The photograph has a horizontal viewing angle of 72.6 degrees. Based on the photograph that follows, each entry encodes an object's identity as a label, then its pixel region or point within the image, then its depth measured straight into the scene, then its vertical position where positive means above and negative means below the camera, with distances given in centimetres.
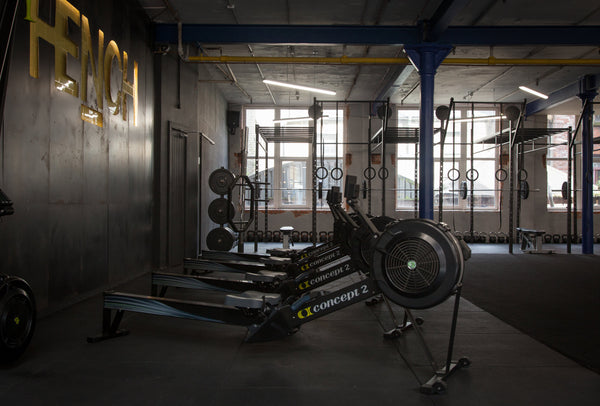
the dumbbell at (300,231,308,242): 1195 -105
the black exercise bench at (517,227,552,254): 941 -92
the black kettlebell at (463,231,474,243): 1202 -101
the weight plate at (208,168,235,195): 776 +38
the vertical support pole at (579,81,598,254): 945 +86
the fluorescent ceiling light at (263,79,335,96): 830 +242
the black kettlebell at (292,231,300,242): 1186 -101
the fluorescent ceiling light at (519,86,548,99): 914 +254
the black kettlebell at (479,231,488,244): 1217 -106
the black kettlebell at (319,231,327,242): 1193 -102
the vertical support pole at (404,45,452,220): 689 +144
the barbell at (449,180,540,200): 978 +30
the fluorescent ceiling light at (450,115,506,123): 1024 +216
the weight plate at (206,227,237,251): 759 -72
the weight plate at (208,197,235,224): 768 -20
